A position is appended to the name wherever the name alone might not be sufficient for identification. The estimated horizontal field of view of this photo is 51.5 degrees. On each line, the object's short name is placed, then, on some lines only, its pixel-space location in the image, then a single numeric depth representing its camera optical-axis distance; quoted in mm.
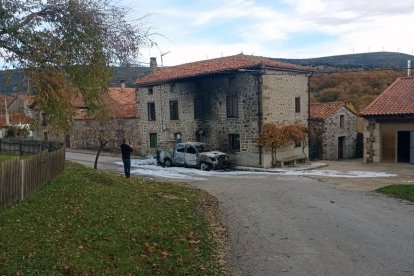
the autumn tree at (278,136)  26234
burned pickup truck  25484
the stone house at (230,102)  26781
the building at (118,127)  35284
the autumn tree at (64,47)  10008
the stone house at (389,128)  26297
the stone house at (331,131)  31459
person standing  18297
